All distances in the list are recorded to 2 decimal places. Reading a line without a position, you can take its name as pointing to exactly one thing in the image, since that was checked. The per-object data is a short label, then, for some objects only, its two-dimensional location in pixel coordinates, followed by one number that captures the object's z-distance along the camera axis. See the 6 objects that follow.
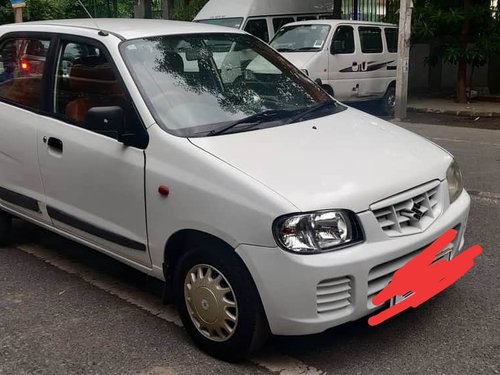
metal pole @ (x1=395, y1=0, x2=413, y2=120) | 11.90
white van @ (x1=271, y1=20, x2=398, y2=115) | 12.00
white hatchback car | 2.92
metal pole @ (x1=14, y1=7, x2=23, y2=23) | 11.07
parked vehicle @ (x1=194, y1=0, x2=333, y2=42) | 13.47
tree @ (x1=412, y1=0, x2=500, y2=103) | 12.96
